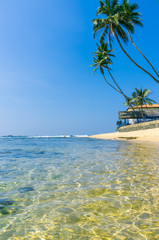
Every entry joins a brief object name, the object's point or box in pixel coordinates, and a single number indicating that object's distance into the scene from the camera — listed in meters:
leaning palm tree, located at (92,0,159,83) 19.46
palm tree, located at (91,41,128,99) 28.70
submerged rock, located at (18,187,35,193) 3.16
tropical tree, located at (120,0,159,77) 19.25
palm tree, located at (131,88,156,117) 42.41
